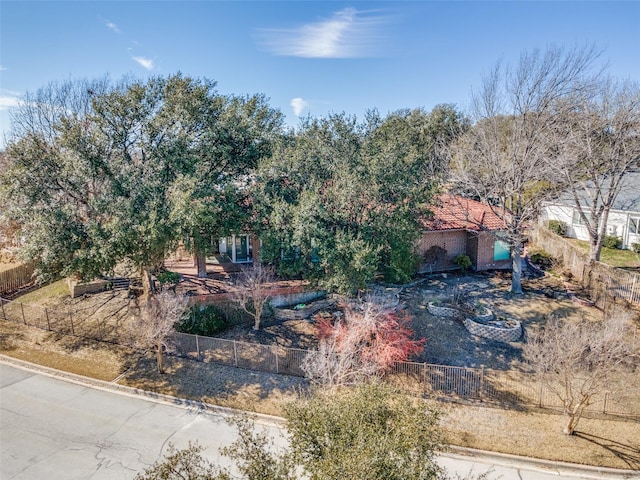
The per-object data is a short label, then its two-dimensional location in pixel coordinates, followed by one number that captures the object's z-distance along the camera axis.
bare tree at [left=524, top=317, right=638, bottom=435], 11.93
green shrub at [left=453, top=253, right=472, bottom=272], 25.52
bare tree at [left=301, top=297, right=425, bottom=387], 13.20
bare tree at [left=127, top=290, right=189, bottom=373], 15.17
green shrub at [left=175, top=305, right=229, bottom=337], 18.08
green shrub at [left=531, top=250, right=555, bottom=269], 26.65
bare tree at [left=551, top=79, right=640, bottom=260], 21.89
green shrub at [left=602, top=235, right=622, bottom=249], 28.88
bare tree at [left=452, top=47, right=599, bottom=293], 20.58
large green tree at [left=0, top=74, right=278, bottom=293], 16.27
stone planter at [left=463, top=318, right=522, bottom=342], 17.62
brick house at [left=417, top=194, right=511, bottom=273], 25.33
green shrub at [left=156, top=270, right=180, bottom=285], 21.39
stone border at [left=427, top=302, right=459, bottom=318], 19.42
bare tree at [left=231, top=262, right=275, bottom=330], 18.23
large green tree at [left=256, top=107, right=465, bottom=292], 16.84
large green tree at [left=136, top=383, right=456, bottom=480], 6.20
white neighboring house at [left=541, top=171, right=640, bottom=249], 28.41
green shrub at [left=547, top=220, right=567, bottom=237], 32.38
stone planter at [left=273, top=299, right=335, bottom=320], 19.62
